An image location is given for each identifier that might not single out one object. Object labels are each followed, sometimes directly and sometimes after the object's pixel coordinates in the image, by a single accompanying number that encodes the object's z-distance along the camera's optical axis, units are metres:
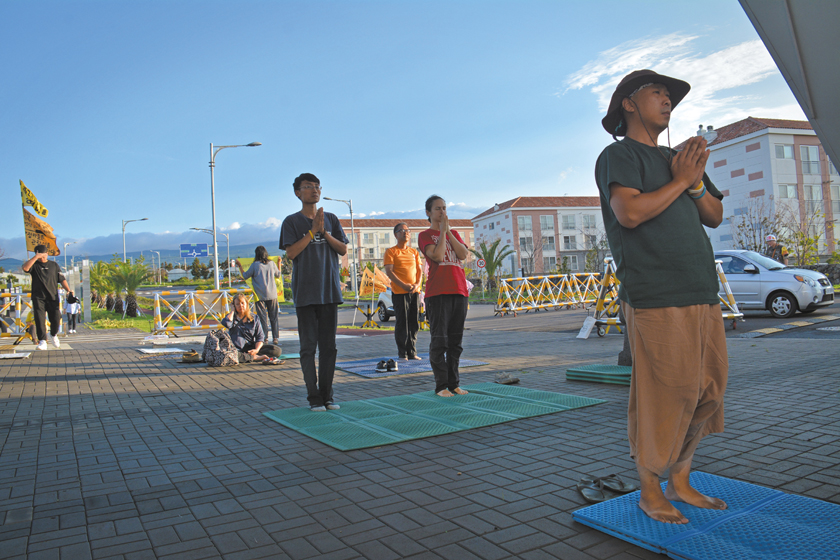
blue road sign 54.00
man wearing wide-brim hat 2.41
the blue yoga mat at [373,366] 7.75
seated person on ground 9.42
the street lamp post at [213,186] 27.75
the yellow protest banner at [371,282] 16.09
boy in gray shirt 5.34
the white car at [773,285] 12.95
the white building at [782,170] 43.44
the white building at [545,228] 74.06
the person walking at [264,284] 10.86
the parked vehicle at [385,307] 21.98
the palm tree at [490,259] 33.44
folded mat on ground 6.07
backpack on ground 9.13
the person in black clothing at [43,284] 10.77
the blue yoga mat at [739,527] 2.20
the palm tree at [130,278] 28.12
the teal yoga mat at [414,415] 4.39
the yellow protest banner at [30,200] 13.09
